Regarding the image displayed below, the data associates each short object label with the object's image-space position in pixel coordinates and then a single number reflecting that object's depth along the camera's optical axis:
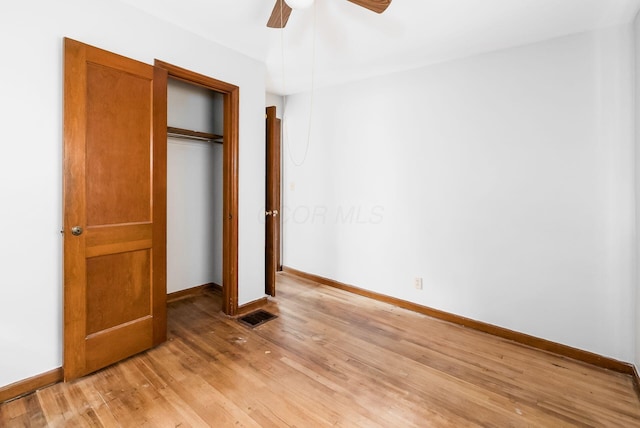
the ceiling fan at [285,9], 1.83
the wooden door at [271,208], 3.49
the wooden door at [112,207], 2.00
